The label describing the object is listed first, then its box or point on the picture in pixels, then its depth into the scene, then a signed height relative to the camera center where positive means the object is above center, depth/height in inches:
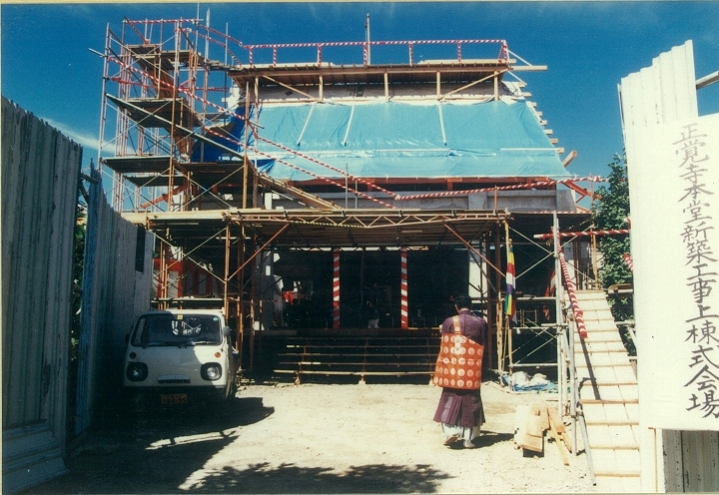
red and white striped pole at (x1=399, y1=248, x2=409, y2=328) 636.7 +24.5
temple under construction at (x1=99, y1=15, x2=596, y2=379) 566.6 +164.0
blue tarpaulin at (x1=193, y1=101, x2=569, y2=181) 733.9 +235.7
